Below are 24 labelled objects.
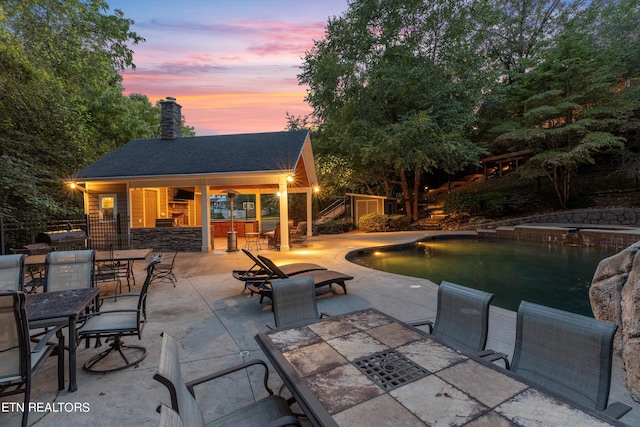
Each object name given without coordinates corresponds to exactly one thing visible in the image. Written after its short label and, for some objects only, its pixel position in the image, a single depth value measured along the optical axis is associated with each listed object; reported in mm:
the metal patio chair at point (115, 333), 3076
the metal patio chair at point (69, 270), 3982
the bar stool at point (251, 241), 12522
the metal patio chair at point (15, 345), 2123
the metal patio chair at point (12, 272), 3760
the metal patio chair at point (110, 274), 5672
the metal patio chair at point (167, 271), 6644
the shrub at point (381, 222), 17984
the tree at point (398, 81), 16688
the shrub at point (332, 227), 18422
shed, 19734
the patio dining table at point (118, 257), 5310
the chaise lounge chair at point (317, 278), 5224
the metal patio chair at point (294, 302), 3180
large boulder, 2646
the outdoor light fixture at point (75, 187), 12000
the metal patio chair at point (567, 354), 1854
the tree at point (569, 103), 14592
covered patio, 11516
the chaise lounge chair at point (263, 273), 5734
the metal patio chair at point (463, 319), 2613
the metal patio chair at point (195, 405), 1305
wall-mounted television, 16094
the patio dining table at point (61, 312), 2671
